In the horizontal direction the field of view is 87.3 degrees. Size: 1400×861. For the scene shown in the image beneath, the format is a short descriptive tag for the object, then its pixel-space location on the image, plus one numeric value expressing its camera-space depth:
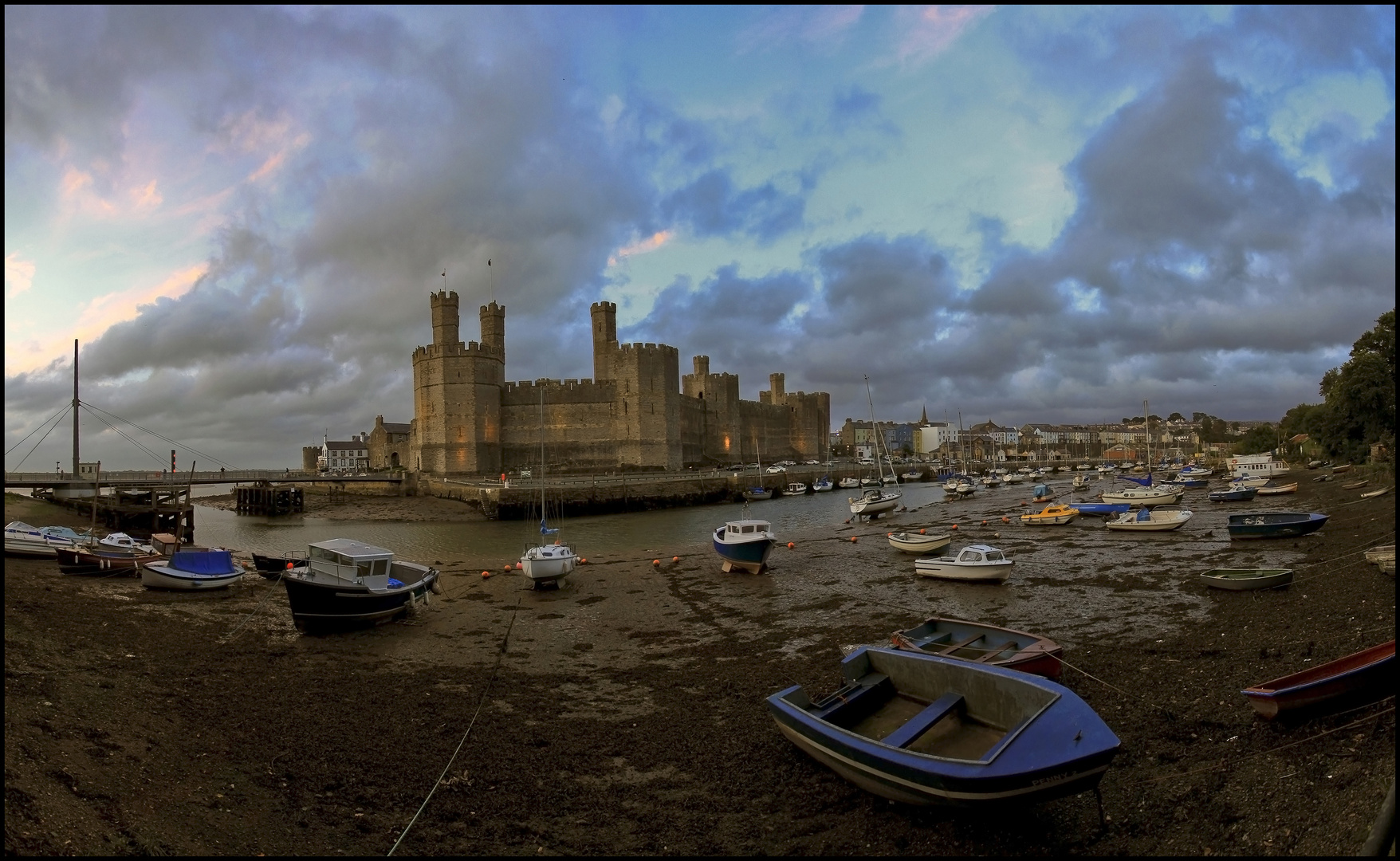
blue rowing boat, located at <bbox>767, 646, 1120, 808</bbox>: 4.58
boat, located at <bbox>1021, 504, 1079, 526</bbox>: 24.70
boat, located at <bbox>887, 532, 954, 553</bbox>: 18.92
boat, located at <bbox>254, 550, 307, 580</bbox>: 17.28
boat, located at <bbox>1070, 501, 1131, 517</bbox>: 25.78
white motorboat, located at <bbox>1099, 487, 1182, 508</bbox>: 27.89
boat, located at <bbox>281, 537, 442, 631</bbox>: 11.60
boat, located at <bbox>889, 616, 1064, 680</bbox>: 7.38
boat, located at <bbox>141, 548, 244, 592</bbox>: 15.22
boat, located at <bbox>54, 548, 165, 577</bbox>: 16.33
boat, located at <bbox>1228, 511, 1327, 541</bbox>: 16.62
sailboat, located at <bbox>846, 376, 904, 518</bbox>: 28.89
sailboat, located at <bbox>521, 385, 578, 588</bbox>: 15.41
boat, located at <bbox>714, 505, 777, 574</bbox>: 16.95
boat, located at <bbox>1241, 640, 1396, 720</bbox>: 5.35
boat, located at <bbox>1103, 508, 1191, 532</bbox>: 20.89
